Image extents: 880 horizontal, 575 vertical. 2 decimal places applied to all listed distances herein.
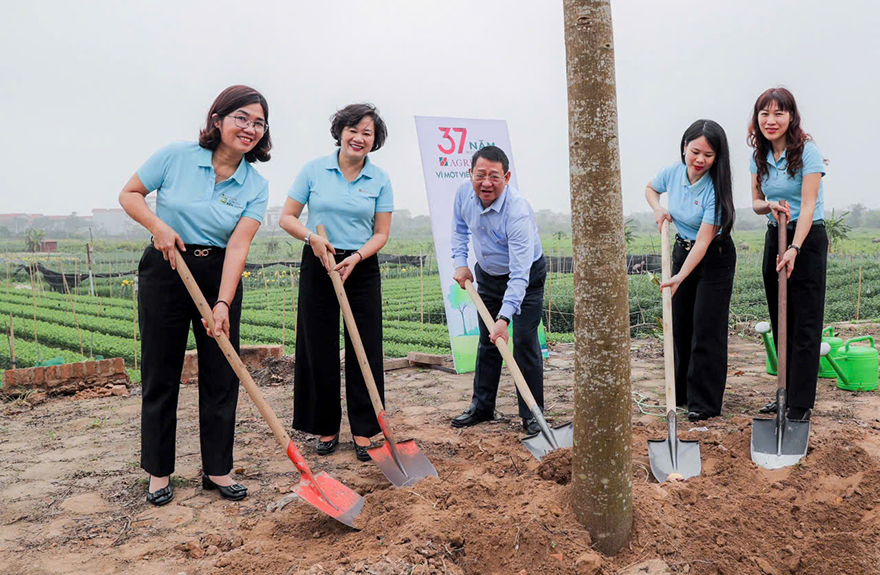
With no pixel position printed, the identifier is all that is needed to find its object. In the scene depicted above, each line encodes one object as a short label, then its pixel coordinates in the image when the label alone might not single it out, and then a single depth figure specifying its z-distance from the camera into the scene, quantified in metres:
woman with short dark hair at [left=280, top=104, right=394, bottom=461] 2.95
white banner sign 4.82
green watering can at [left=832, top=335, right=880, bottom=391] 4.11
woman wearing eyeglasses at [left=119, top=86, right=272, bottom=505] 2.42
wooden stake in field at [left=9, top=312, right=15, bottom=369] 4.97
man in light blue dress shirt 3.12
